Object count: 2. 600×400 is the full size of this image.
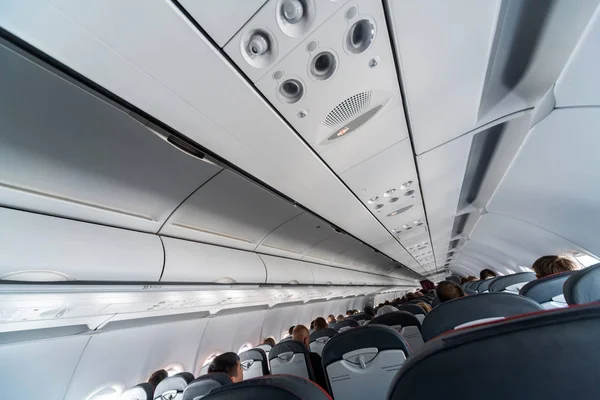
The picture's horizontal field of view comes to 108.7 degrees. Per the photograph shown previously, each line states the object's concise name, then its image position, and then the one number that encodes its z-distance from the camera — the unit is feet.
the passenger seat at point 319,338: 14.91
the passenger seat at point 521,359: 1.59
